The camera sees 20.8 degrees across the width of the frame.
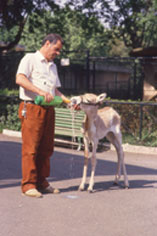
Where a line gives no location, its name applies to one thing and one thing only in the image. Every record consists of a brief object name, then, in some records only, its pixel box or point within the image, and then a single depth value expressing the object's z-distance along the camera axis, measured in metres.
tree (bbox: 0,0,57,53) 17.31
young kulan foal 6.11
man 5.91
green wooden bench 11.25
